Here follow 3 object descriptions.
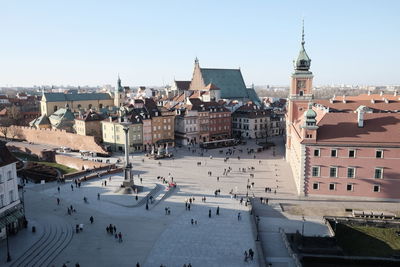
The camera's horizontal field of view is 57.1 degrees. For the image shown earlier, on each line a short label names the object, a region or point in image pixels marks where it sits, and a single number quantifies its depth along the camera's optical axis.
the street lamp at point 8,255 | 27.06
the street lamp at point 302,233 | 30.89
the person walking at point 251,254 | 27.92
